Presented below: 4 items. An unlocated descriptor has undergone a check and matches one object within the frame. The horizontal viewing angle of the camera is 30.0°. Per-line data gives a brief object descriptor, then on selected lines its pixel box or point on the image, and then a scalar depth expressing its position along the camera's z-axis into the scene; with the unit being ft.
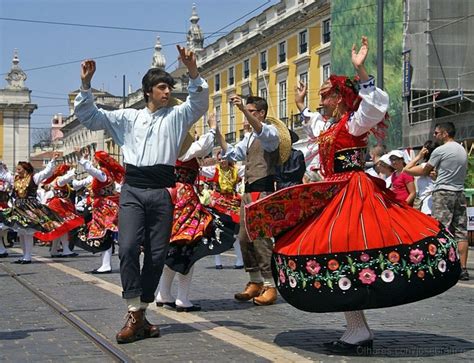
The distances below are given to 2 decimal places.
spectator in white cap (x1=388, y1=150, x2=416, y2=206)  38.11
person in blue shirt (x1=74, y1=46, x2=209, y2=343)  20.61
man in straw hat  26.81
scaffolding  92.43
